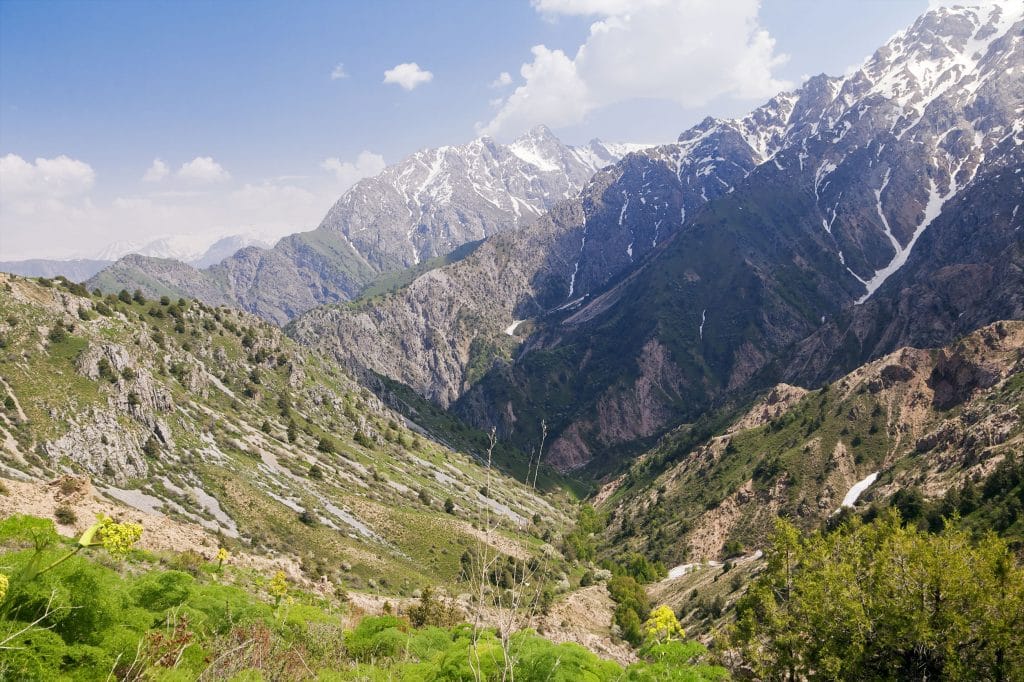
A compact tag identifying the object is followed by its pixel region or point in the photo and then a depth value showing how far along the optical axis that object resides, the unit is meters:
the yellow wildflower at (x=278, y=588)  27.73
